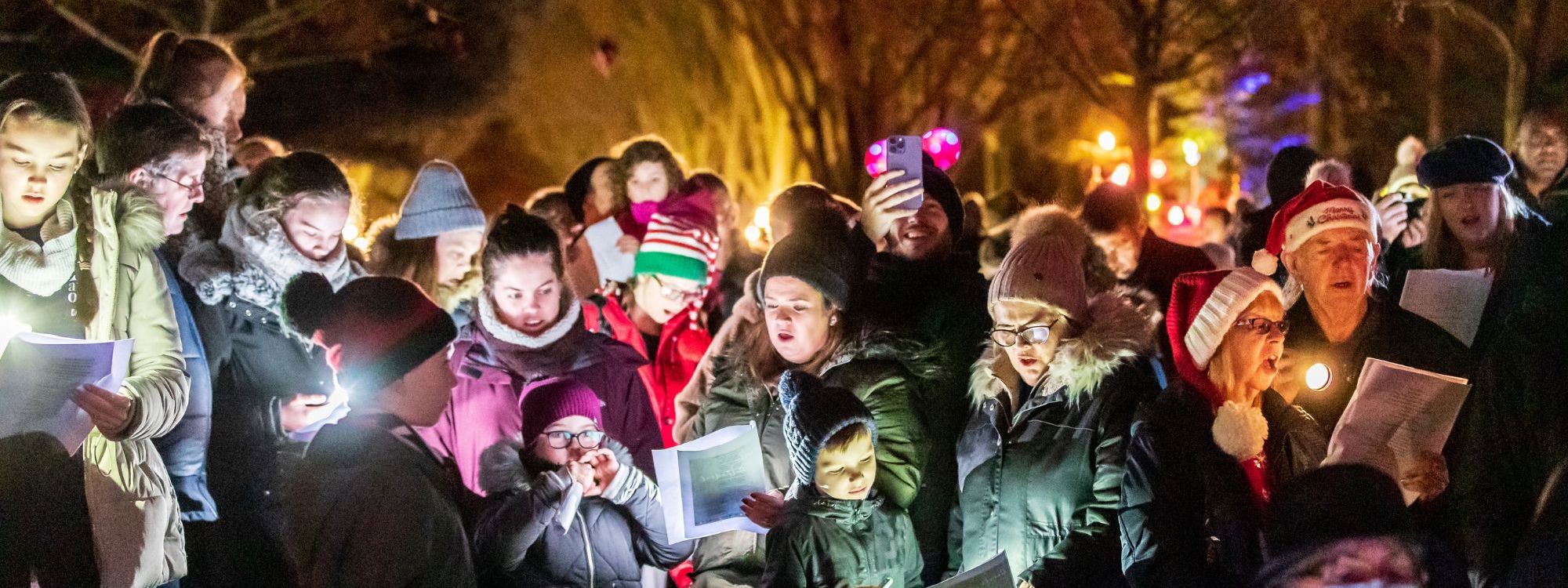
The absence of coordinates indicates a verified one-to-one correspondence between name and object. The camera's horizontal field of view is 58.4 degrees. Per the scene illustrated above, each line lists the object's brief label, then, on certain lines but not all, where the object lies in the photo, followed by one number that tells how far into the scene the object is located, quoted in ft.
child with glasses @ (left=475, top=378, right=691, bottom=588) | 14.82
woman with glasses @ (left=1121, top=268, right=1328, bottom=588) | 13.37
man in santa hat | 14.38
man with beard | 16.51
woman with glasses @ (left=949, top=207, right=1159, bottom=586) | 14.14
